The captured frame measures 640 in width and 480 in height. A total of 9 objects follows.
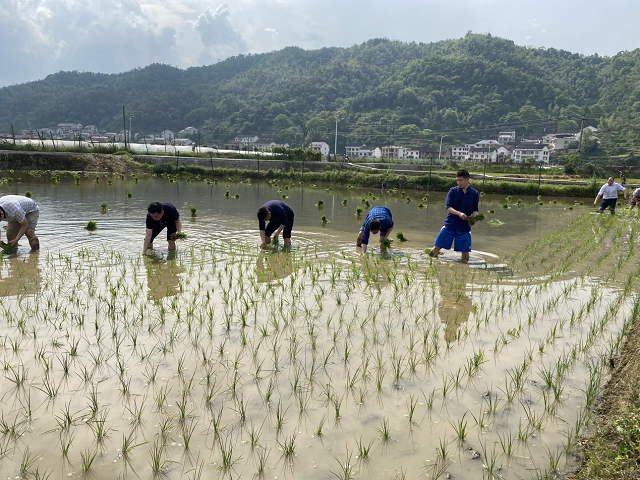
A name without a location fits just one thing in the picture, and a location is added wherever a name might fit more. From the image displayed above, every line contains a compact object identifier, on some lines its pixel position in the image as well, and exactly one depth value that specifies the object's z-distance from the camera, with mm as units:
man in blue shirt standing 8648
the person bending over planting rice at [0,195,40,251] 8094
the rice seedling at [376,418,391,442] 3223
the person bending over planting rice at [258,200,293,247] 9133
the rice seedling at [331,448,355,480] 2842
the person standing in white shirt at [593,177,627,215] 16562
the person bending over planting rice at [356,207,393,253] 8734
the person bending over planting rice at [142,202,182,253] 8656
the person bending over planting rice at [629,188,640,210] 17109
